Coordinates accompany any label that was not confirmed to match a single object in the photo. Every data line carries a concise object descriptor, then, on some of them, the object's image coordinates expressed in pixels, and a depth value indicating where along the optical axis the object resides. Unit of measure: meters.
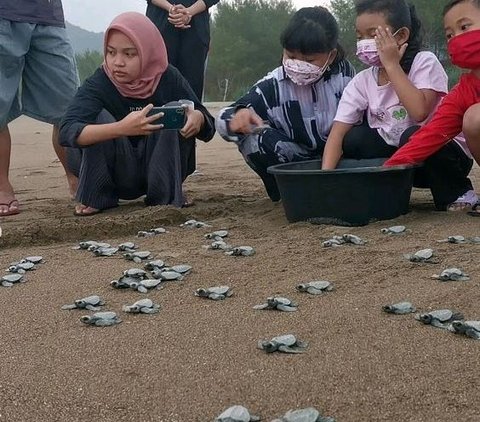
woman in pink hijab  4.05
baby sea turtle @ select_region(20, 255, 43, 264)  3.07
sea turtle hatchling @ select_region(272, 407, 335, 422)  1.49
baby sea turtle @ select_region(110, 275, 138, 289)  2.60
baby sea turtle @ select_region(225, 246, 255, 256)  3.00
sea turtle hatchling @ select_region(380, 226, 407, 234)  3.17
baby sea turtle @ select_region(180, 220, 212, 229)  3.71
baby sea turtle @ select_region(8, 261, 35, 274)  2.93
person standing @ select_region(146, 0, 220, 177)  4.89
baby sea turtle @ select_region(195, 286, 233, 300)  2.41
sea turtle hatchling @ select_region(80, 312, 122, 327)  2.21
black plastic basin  3.26
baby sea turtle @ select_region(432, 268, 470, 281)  2.40
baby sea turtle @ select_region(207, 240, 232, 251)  3.13
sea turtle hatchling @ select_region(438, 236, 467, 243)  2.92
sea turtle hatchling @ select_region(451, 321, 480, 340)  1.89
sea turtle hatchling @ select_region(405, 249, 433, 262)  2.68
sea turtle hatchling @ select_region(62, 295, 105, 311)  2.39
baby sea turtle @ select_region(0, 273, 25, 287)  2.74
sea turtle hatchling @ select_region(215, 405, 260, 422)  1.51
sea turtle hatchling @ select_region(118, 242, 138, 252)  3.23
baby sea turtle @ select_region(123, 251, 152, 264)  3.01
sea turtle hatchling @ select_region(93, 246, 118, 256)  3.17
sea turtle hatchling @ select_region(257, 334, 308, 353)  1.90
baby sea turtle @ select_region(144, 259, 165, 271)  2.82
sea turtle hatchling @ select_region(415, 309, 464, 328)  2.01
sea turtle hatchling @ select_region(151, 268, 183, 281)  2.67
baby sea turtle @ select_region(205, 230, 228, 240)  3.40
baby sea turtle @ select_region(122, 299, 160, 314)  2.31
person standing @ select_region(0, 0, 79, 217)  4.51
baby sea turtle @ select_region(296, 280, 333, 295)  2.39
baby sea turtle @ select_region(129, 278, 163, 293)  2.57
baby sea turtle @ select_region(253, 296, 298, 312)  2.23
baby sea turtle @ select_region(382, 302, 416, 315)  2.12
